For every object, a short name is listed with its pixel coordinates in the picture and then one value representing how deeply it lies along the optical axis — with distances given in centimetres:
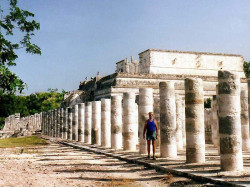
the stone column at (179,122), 1538
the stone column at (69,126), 2594
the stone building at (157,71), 3944
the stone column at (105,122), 1688
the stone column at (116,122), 1538
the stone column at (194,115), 981
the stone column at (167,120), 1137
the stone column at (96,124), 1855
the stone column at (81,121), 2222
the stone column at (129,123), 1412
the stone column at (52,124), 3192
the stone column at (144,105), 1301
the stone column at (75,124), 2395
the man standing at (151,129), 1111
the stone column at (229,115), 820
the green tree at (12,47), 1165
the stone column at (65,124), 2699
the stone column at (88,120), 2073
